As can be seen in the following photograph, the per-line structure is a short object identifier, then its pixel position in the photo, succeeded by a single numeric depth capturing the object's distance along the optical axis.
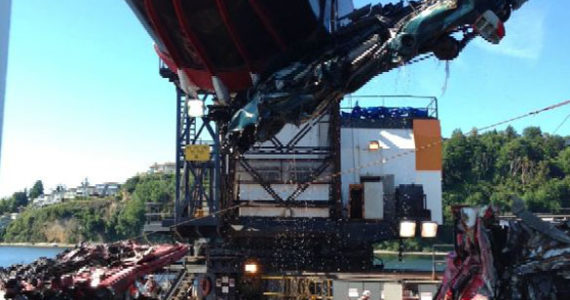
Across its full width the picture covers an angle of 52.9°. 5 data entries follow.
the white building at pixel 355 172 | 24.31
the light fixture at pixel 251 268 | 21.42
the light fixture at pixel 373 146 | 27.88
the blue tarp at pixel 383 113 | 28.80
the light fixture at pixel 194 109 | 23.18
